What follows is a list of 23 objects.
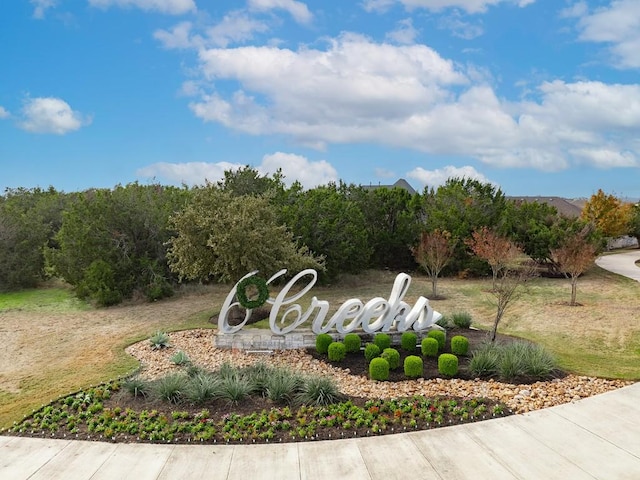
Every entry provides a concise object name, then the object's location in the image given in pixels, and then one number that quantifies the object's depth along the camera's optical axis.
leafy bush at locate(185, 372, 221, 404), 8.42
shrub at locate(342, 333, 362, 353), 11.79
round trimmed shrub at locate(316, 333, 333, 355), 11.80
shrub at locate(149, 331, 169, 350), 12.40
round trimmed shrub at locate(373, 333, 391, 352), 11.77
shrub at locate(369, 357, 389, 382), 9.95
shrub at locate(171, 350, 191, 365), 11.05
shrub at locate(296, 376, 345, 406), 8.38
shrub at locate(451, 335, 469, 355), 11.42
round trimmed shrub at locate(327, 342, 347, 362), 11.24
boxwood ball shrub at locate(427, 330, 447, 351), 11.84
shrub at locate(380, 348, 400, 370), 10.54
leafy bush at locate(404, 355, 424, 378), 10.06
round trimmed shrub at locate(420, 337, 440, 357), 11.41
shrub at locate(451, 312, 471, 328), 14.07
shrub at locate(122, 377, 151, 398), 8.83
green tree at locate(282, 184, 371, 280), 21.55
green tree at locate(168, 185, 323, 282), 14.20
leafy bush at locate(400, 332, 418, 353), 11.91
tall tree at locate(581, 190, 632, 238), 39.25
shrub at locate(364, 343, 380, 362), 11.18
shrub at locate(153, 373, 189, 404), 8.56
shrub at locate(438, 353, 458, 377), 10.00
